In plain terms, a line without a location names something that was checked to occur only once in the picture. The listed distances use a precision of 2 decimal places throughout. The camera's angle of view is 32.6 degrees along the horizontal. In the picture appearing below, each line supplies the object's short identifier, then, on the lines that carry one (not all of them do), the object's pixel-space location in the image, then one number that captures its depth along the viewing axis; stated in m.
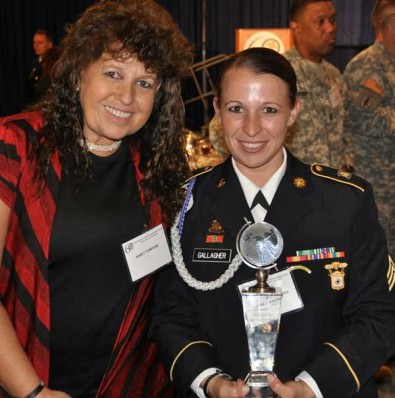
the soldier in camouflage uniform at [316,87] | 3.97
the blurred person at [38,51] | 9.24
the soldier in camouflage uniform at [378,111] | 4.46
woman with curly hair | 1.79
